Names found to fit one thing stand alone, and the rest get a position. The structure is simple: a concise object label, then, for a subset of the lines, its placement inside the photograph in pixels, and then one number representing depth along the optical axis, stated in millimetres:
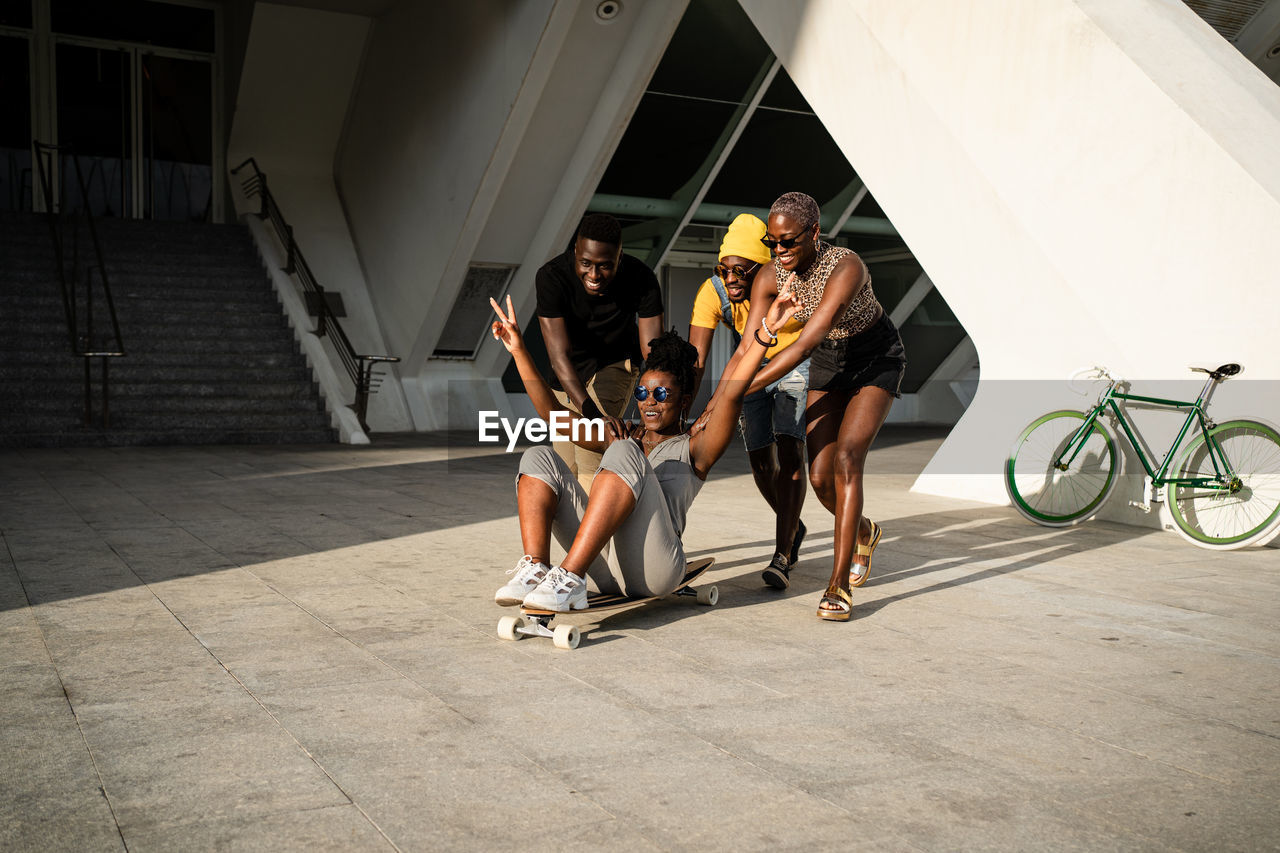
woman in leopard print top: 4293
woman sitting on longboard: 3896
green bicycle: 6066
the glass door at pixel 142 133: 18656
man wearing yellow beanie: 4977
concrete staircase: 12125
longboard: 3828
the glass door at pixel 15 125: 18047
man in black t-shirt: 4766
